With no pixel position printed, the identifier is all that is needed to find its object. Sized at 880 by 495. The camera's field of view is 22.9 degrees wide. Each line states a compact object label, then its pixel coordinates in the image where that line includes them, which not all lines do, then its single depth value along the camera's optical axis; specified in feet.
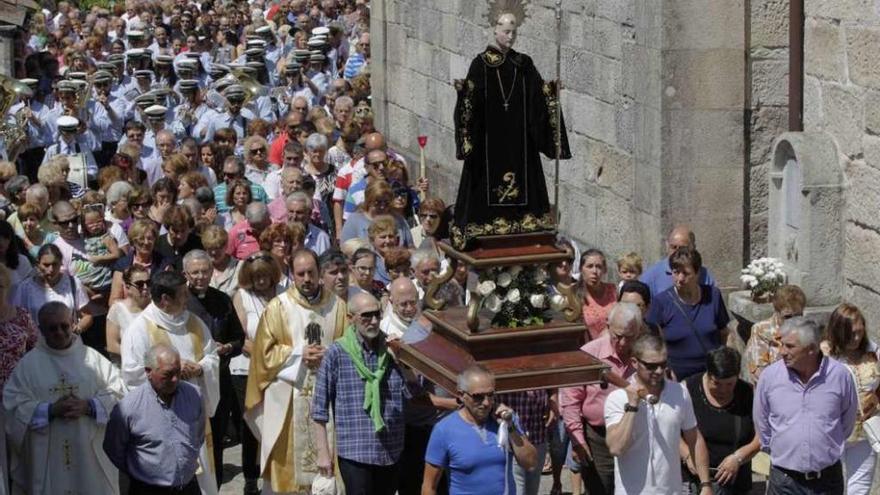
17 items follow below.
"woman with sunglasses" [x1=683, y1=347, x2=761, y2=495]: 36.01
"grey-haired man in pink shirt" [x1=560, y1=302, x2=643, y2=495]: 37.17
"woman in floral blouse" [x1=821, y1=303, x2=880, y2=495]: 36.76
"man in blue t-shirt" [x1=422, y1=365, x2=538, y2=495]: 32.99
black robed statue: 34.68
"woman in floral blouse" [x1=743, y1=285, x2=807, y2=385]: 39.22
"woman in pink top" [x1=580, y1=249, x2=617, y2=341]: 42.68
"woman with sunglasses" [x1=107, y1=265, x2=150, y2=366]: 41.91
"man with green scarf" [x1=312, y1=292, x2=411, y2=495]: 36.81
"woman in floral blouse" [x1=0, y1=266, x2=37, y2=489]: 39.32
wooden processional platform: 33.83
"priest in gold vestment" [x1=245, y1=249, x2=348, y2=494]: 39.93
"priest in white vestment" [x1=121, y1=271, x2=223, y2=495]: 39.52
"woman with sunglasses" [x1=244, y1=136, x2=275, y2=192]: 60.64
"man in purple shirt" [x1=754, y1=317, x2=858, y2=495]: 35.09
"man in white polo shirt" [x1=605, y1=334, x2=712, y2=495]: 34.50
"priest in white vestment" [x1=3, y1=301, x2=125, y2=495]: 37.78
